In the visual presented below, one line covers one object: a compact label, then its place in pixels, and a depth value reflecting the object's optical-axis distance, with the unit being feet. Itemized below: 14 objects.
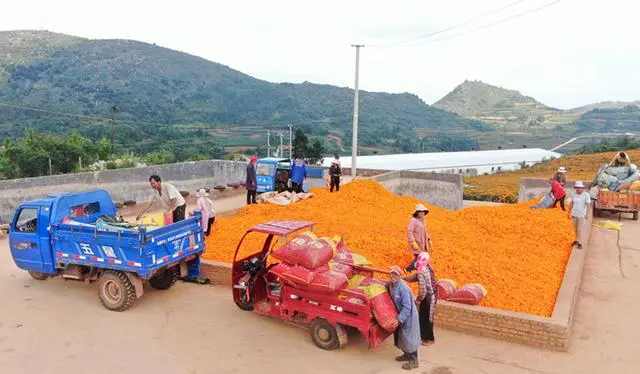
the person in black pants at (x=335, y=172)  54.39
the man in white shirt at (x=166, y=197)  31.98
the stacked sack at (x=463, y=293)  26.24
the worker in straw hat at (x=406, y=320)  21.62
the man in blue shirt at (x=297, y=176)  60.75
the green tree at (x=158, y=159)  109.89
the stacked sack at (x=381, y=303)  21.98
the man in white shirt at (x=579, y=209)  36.78
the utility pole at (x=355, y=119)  67.46
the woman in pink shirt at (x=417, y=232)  29.58
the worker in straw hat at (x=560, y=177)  45.70
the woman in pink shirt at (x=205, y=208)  35.93
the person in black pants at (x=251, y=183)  53.42
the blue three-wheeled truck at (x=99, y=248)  27.12
